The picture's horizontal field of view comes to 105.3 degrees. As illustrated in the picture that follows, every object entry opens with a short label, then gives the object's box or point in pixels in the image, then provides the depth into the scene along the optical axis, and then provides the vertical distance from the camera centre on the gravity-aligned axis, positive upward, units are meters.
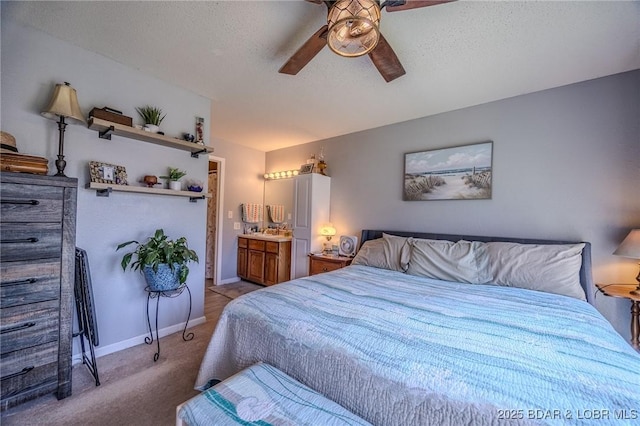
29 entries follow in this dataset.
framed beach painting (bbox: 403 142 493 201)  2.66 +0.54
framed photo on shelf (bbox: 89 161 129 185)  2.01 +0.32
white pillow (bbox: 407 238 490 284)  2.20 -0.39
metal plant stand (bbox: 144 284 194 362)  2.10 -0.88
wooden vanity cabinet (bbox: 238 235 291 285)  3.90 -0.75
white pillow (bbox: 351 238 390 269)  2.71 -0.44
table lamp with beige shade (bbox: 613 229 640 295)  1.76 -0.17
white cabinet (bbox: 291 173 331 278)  3.75 +0.00
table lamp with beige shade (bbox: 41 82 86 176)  1.74 +0.72
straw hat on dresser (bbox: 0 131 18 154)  1.55 +0.42
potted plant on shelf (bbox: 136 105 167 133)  2.33 +0.91
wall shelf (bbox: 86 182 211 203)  1.99 +0.19
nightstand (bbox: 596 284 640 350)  1.86 -0.67
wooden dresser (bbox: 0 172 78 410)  1.42 -0.47
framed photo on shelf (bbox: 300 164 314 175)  3.89 +0.76
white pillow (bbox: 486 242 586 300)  1.93 -0.38
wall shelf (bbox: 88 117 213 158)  1.98 +0.69
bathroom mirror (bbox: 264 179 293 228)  4.21 +0.30
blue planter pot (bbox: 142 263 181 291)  2.05 -0.55
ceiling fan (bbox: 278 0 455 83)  1.26 +1.08
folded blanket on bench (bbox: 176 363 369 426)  0.85 -0.72
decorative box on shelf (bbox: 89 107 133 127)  1.96 +0.79
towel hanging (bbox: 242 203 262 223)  4.48 +0.02
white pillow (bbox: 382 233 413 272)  2.57 -0.37
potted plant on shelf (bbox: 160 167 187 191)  2.47 +0.35
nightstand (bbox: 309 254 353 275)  3.25 -0.64
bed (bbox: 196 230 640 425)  0.79 -0.55
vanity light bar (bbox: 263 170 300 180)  4.28 +0.74
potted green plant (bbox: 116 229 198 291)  2.02 -0.42
